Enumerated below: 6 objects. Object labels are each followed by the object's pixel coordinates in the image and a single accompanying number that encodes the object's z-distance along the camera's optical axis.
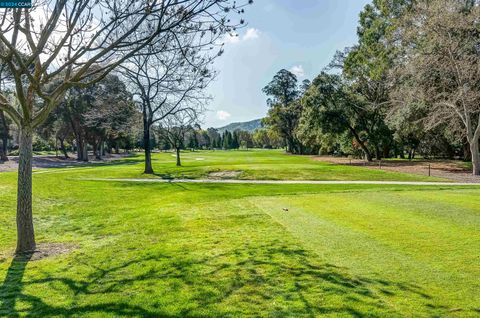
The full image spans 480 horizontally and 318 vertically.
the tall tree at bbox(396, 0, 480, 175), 23.20
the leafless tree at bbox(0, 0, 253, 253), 6.95
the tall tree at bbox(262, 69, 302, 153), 75.06
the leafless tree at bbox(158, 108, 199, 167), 34.53
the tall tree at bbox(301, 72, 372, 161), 40.34
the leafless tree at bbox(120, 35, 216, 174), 27.62
